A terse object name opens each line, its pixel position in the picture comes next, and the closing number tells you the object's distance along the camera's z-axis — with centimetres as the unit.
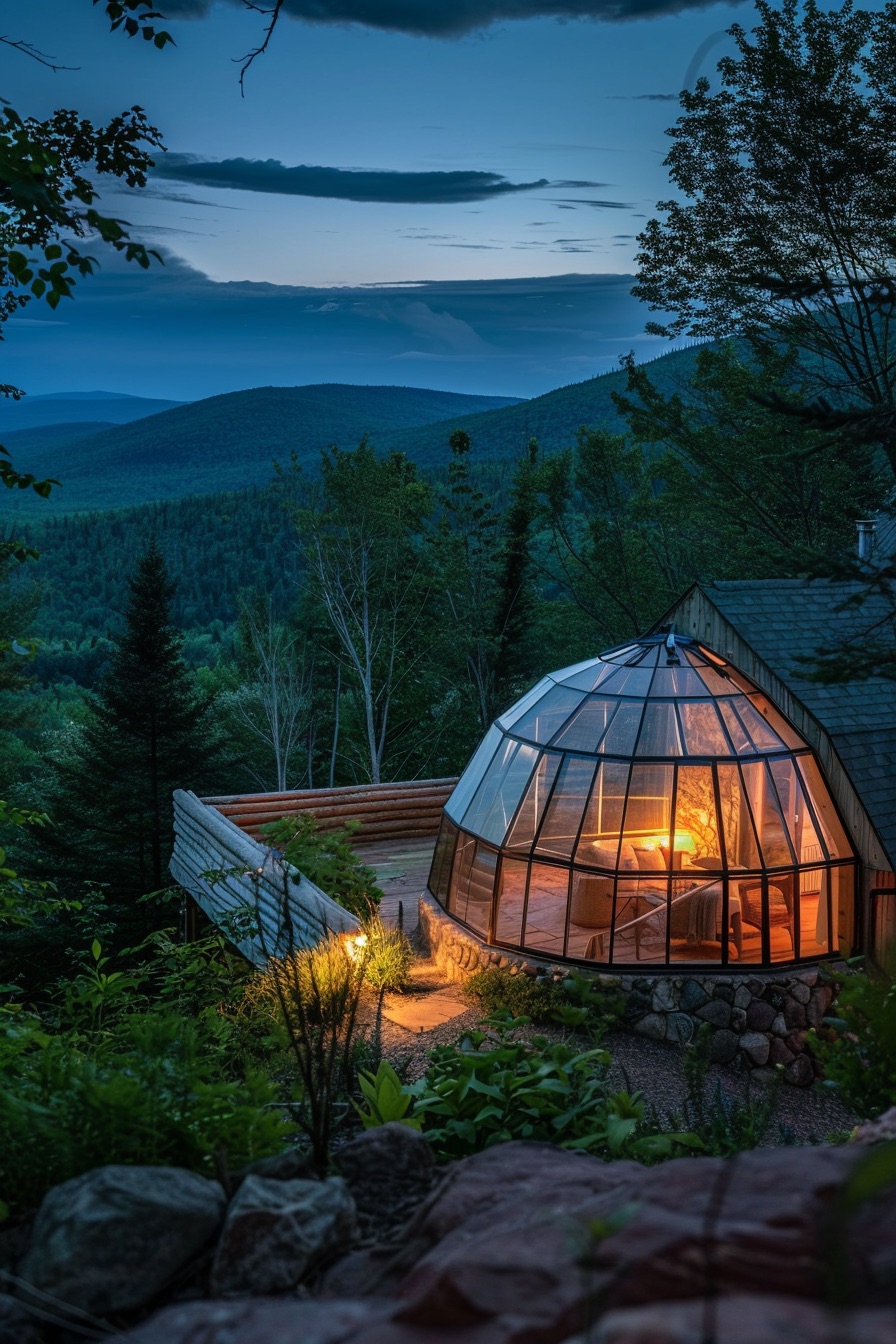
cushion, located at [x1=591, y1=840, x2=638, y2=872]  1000
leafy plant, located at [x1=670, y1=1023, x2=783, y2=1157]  511
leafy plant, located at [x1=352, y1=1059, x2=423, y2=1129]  450
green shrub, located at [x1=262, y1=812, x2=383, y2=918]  1162
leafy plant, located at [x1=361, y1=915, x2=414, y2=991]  1000
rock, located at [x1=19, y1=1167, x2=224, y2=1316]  260
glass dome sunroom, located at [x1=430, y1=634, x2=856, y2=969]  998
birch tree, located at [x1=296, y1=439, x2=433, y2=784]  2709
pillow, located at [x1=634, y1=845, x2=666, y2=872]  998
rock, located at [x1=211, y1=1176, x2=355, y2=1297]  263
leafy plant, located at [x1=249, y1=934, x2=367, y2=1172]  365
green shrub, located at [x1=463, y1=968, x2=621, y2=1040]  956
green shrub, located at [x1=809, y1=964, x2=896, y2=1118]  479
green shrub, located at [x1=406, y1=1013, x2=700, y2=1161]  449
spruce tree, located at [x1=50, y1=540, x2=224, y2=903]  2209
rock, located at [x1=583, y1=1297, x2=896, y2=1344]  140
